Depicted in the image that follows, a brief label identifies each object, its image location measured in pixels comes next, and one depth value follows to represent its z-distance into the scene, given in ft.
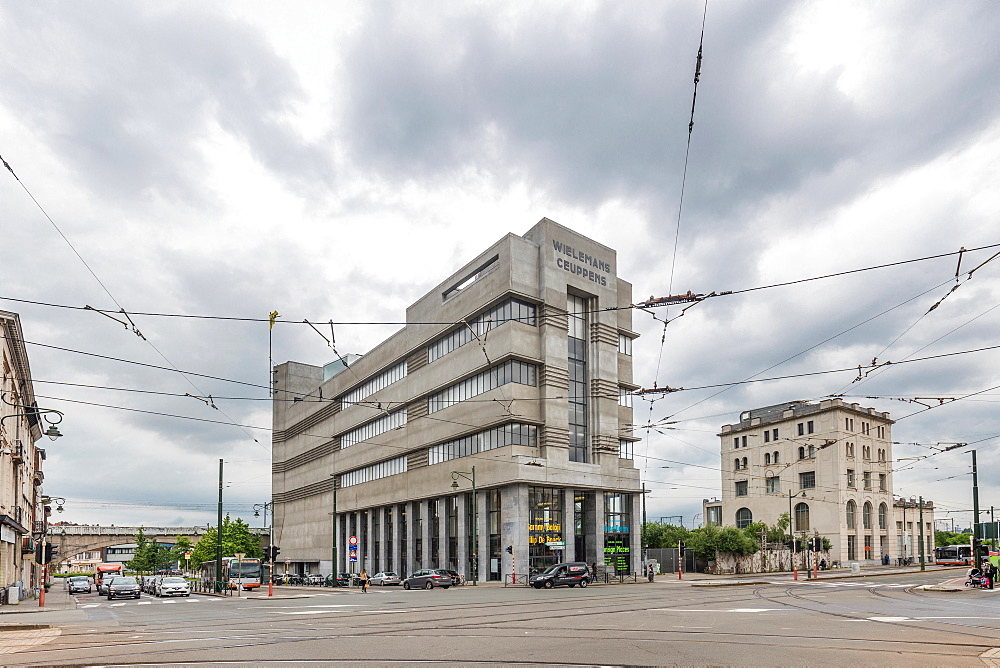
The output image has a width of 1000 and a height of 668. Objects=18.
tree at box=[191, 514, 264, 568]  369.71
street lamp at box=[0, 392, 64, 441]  105.09
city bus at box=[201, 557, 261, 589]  191.72
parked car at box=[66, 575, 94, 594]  222.89
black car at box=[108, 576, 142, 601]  173.27
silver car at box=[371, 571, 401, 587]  206.12
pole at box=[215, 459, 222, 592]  179.16
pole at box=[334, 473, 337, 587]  211.12
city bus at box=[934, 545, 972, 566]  256.42
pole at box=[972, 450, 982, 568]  146.20
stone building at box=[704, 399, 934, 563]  311.47
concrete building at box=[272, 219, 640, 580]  193.98
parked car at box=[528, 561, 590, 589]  157.38
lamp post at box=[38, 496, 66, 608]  120.37
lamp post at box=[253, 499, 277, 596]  151.94
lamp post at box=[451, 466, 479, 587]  188.09
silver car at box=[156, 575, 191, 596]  174.70
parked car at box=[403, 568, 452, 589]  171.01
